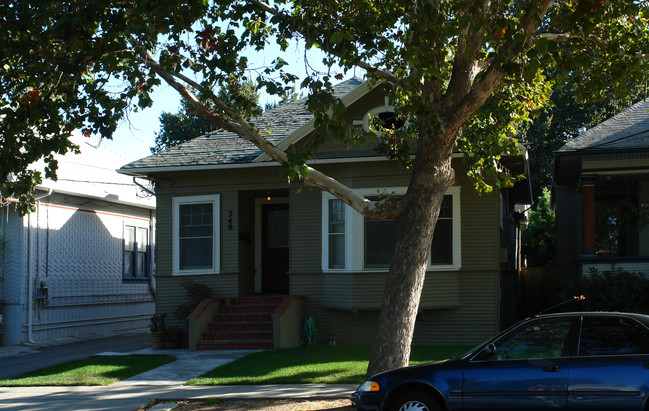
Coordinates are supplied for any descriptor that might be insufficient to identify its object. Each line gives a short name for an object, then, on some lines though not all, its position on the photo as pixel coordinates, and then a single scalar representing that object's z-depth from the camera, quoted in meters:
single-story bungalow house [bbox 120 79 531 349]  15.52
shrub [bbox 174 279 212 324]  16.75
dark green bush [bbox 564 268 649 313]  14.47
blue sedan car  7.28
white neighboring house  17.78
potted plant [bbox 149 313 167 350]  16.48
